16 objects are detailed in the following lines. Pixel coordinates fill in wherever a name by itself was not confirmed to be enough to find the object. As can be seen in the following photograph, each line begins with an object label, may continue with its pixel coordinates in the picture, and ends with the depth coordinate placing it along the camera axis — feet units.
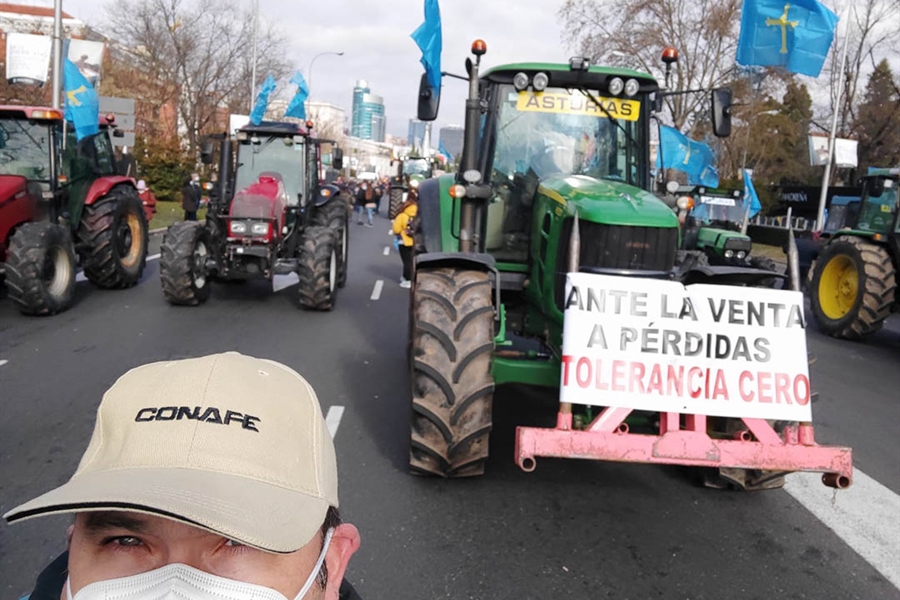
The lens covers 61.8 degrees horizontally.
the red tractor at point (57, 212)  27.96
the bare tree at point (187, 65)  103.19
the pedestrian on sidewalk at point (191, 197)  64.39
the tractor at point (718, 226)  32.86
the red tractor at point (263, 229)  31.81
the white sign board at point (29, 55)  50.08
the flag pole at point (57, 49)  49.23
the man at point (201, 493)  4.17
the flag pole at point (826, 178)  90.16
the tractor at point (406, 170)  94.45
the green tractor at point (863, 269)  31.94
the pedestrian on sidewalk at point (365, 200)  101.76
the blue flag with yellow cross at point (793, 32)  23.71
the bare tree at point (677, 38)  98.73
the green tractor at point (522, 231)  14.07
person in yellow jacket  40.34
